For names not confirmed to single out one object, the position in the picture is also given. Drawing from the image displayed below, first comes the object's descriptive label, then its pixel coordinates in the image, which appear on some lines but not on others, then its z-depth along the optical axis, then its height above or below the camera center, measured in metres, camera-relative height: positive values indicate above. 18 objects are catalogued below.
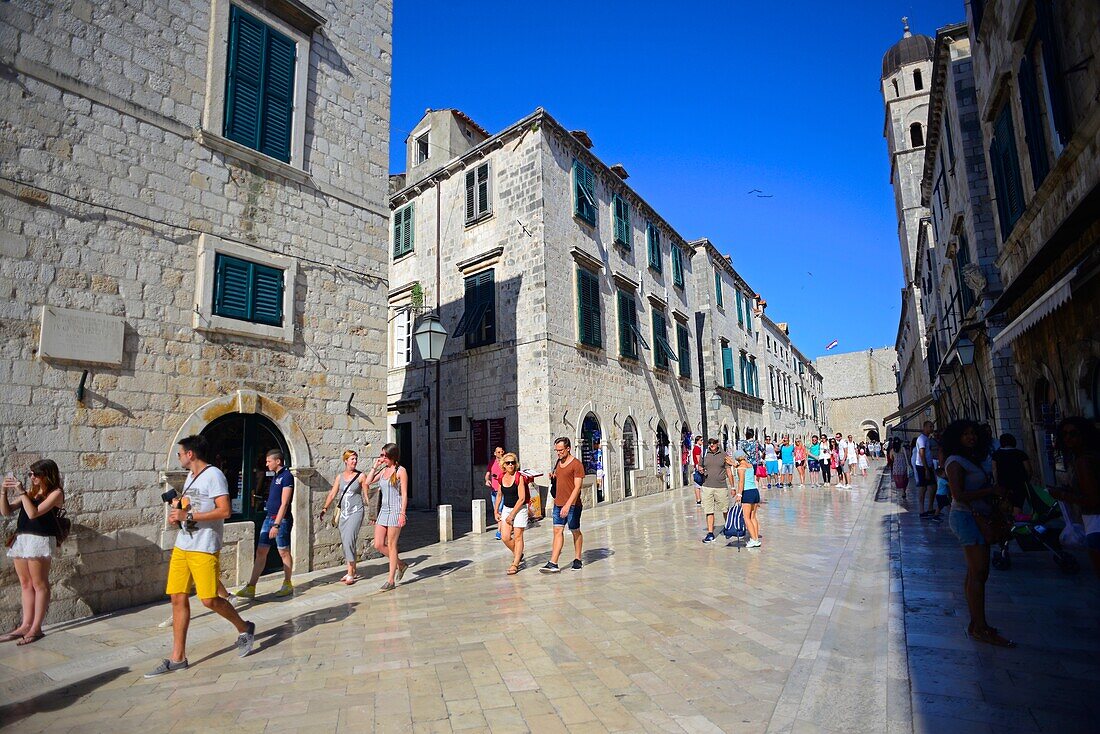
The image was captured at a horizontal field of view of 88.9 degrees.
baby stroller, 6.56 -1.09
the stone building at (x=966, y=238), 11.65 +4.87
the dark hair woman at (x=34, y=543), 5.17 -0.75
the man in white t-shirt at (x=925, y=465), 11.39 -0.50
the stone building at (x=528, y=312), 15.67 +4.27
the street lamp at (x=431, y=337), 10.56 +2.16
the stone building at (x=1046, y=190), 6.60 +3.47
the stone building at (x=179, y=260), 6.05 +2.55
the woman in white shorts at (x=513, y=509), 7.61 -0.85
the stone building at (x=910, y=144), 32.91 +18.35
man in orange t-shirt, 7.55 -0.55
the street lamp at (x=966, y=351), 13.15 +2.07
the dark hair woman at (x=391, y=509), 7.04 -0.71
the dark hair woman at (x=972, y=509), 4.25 -0.53
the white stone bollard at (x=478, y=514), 11.66 -1.30
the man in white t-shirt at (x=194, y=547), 4.34 -0.69
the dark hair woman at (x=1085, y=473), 4.00 -0.26
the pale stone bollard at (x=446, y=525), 10.96 -1.43
